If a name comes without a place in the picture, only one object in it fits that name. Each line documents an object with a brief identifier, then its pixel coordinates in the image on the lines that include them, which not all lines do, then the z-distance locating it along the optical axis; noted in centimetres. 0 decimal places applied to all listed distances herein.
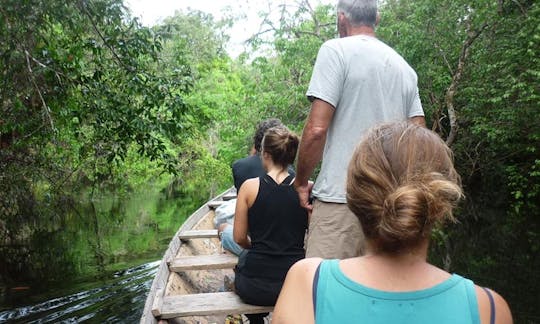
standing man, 206
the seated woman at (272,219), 278
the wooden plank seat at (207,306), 293
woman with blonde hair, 101
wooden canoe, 298
